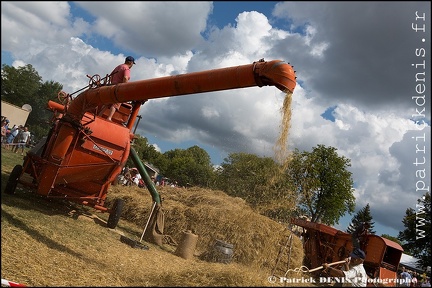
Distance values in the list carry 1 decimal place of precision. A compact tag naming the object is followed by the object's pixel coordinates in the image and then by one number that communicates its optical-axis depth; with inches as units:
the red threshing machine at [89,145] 260.4
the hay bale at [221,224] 393.1
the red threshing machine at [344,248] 387.2
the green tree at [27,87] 2101.4
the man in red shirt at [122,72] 334.0
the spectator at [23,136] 490.5
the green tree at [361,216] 2437.0
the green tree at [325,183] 1487.5
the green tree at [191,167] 2821.4
